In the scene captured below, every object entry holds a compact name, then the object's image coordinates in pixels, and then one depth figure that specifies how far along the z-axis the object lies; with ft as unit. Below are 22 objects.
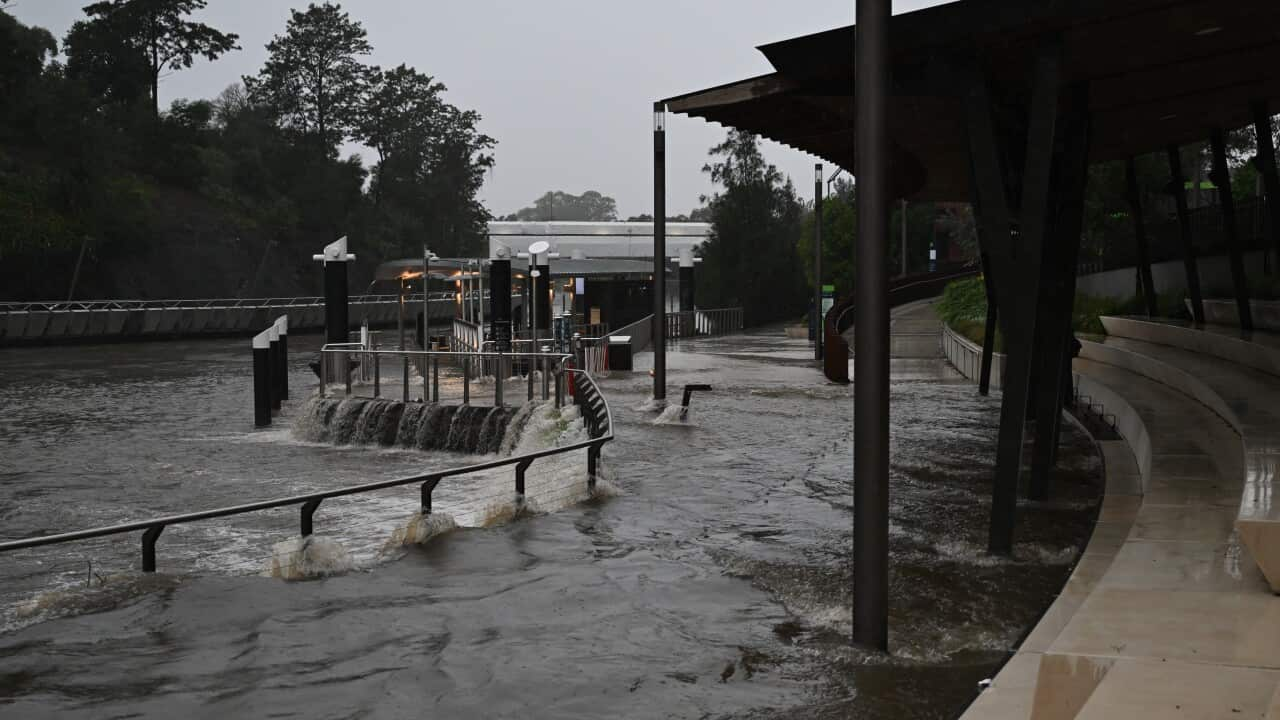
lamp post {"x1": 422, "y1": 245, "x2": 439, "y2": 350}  97.35
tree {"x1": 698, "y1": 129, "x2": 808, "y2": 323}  227.81
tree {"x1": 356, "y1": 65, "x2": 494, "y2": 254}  358.84
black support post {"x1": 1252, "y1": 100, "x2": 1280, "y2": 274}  54.49
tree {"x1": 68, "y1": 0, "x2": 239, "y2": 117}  274.16
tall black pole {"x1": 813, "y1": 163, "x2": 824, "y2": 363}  113.19
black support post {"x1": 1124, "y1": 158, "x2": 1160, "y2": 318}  72.90
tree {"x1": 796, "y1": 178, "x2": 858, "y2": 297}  213.46
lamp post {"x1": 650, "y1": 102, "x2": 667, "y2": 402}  67.92
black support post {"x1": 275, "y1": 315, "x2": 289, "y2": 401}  93.20
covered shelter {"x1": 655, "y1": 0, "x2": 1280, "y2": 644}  23.82
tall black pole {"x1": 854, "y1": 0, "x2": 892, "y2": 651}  23.38
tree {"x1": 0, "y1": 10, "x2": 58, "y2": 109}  207.51
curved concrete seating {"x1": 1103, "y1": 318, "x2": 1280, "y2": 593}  23.53
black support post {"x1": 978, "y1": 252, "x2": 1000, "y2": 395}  72.64
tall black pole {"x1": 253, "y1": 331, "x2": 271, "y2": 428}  82.02
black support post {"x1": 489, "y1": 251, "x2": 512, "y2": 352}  95.26
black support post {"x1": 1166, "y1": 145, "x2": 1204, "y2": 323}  69.51
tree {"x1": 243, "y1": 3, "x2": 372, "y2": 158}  335.88
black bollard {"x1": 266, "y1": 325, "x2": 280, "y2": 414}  87.39
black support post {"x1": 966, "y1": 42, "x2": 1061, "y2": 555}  31.53
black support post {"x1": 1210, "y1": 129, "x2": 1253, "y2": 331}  62.08
